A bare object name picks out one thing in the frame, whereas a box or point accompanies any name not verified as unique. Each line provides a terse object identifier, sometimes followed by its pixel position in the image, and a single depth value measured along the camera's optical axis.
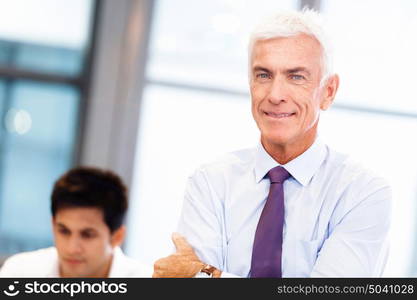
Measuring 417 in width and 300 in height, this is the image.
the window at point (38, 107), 5.36
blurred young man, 3.08
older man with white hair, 2.44
